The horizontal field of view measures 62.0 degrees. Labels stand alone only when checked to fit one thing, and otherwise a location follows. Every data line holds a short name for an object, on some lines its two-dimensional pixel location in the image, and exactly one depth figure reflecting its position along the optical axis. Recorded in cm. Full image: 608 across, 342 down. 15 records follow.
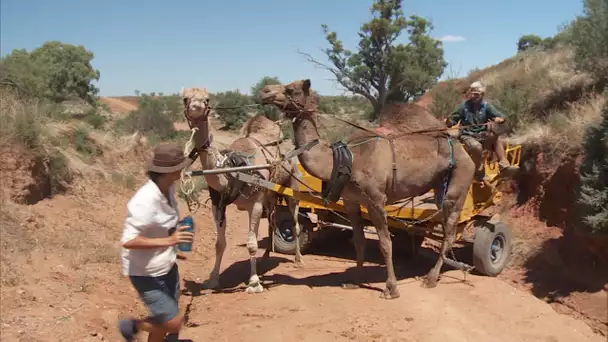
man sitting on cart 783
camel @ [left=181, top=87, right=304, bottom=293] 637
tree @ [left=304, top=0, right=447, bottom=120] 3284
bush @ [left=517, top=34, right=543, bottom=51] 5447
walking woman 388
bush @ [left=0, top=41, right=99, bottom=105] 2797
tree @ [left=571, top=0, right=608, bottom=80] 1316
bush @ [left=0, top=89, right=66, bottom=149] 941
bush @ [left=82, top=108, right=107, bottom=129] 1742
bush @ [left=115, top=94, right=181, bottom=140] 2127
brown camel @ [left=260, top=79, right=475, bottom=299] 675
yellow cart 801
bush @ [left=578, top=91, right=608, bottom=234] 809
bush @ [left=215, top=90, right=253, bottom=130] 3453
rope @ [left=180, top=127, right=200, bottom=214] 568
